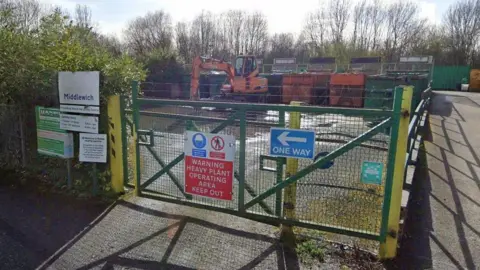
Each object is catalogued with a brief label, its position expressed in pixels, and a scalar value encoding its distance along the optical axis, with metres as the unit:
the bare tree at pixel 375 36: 54.46
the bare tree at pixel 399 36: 50.03
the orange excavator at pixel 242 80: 18.77
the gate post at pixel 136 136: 4.22
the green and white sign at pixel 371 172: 3.12
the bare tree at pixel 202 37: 56.84
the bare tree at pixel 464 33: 43.19
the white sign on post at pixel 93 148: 4.49
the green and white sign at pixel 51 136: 4.61
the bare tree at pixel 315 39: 56.55
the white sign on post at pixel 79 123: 4.43
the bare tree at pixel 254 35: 66.51
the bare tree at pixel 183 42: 51.26
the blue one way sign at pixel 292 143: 3.28
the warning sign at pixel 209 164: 3.69
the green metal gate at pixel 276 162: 3.21
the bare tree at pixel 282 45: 64.00
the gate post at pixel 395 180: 3.02
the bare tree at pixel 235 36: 66.19
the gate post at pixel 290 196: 3.44
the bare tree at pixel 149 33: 48.69
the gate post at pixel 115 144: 4.43
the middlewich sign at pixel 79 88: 4.27
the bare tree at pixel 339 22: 57.44
